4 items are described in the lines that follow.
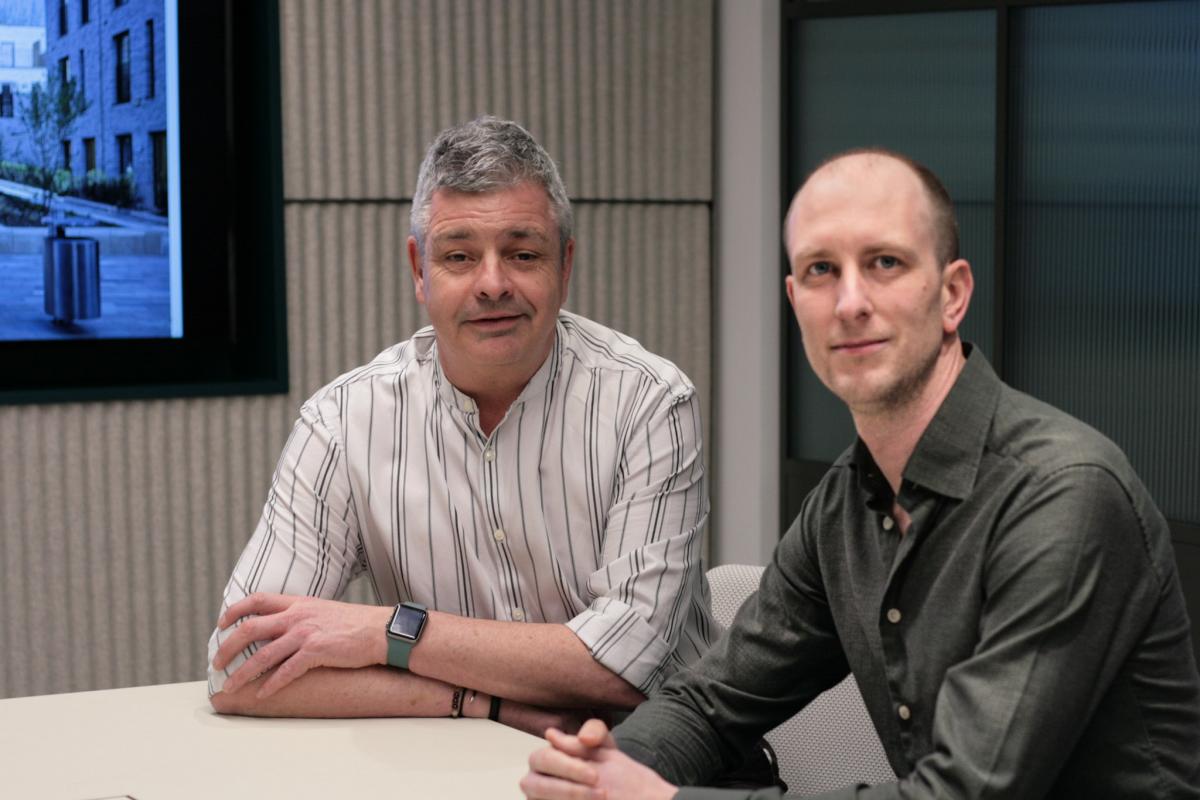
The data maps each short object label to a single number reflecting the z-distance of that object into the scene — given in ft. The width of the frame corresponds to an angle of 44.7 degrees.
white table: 5.64
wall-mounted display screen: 12.25
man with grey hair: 7.31
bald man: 4.64
